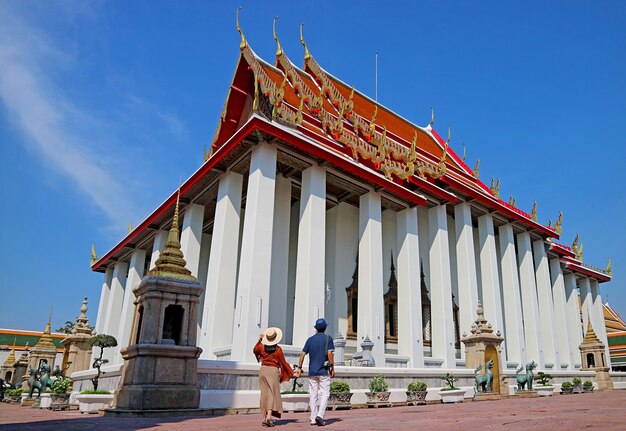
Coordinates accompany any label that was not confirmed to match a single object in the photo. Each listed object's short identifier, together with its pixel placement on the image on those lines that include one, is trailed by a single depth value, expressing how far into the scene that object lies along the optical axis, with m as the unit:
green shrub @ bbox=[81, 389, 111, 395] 8.95
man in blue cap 5.76
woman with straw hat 5.58
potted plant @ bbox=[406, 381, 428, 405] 11.45
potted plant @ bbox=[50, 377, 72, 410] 10.66
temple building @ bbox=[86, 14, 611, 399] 14.05
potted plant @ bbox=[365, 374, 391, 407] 10.54
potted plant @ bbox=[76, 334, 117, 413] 8.65
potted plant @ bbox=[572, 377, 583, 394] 17.63
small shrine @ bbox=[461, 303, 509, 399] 14.59
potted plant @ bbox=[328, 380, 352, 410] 9.41
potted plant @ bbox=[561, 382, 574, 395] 17.05
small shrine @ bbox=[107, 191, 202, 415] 6.66
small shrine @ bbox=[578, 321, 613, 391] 21.81
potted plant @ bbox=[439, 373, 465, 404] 12.21
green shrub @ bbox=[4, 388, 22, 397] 16.23
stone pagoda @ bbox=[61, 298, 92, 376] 16.69
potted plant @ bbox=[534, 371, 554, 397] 15.12
